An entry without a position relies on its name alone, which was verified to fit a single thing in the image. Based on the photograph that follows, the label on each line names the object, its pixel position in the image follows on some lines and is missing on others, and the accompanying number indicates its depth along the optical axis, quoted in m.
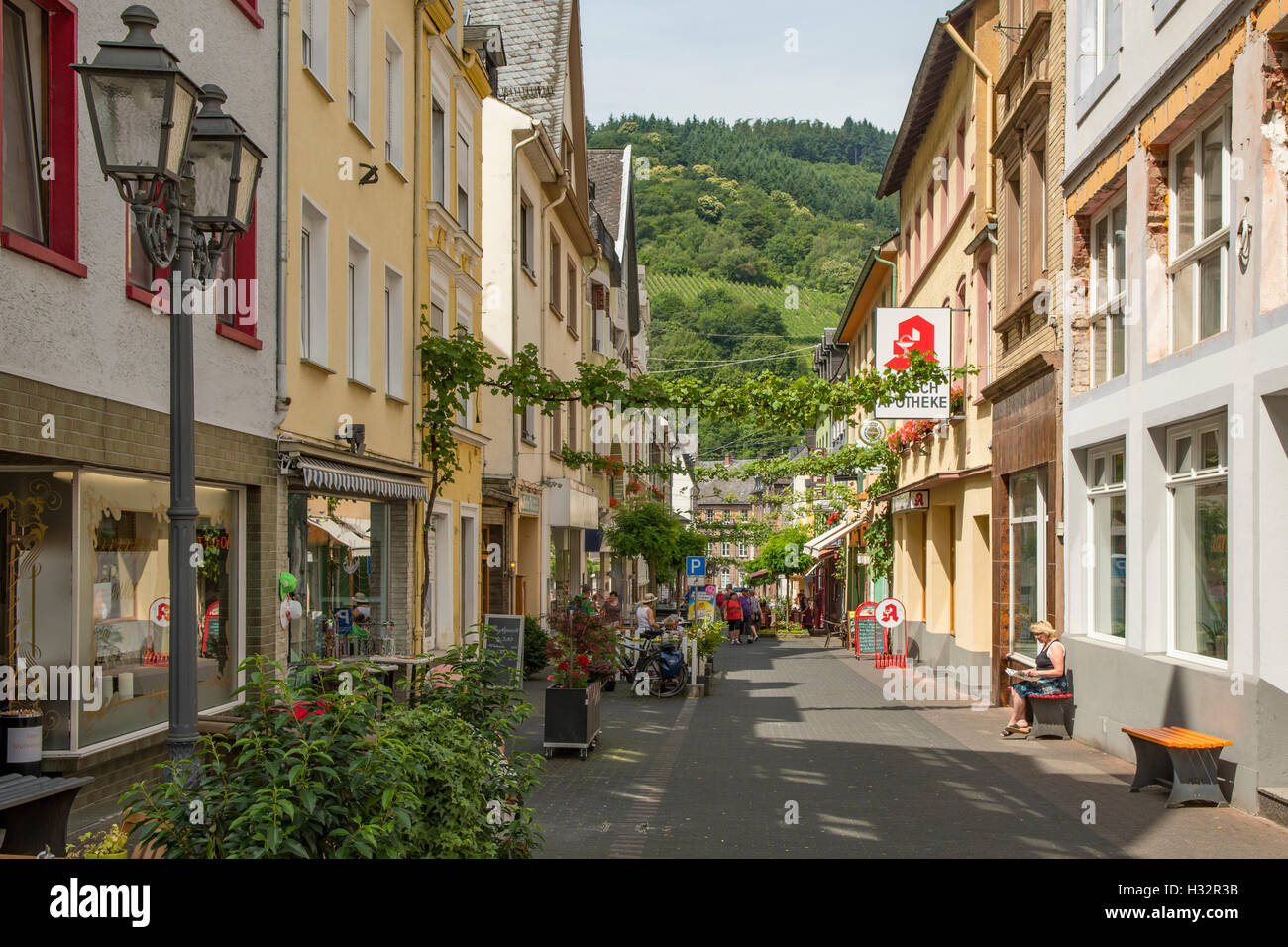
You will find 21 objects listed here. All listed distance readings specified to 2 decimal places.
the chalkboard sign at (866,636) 30.39
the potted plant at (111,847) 5.07
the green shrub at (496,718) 5.89
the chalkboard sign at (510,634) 14.23
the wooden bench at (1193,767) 9.78
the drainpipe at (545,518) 26.31
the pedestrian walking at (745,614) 40.91
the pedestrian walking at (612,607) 24.36
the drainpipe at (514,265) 23.14
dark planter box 12.79
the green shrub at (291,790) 4.27
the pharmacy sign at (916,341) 20.61
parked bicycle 20.09
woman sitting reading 14.40
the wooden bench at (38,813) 5.97
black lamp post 5.01
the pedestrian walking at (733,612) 40.65
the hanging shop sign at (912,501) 24.95
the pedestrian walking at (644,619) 24.36
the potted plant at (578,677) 12.80
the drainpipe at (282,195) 11.51
